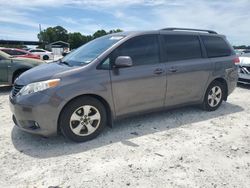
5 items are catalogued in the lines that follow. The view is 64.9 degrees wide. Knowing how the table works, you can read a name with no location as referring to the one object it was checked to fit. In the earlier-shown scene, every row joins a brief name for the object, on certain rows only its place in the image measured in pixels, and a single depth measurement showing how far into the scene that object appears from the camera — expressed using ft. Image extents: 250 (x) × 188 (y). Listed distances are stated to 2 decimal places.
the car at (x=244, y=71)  21.30
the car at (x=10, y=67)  19.63
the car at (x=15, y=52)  29.52
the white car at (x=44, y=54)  76.16
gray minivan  9.40
